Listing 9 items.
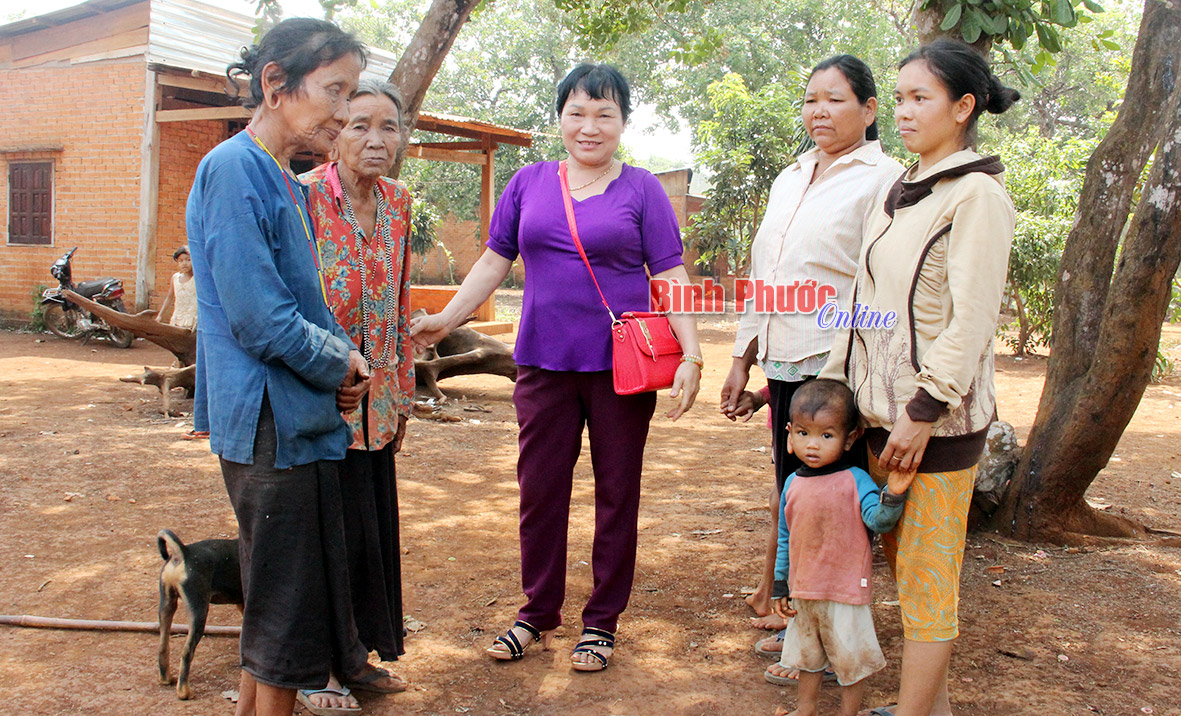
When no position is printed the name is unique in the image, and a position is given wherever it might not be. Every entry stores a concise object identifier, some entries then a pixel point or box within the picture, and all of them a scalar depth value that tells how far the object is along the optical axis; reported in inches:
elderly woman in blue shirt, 80.4
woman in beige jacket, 86.1
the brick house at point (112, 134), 469.4
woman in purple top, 115.3
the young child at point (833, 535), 96.7
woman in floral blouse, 101.7
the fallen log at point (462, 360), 321.4
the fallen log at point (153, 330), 298.8
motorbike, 457.2
